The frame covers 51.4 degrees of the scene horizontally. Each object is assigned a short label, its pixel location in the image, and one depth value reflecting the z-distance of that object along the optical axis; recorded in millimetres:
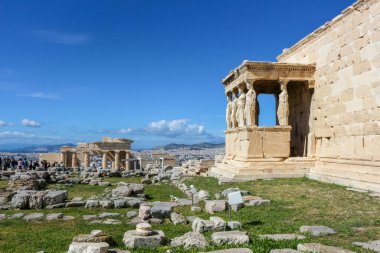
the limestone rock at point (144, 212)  9609
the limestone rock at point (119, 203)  12164
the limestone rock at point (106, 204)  12125
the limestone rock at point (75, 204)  12589
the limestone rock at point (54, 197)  12641
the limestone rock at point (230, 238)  6520
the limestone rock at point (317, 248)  5824
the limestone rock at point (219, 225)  7469
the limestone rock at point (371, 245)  6029
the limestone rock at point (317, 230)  7020
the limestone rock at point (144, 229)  6836
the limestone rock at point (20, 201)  12453
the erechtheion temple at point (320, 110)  13008
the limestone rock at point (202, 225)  7480
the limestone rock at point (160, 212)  9594
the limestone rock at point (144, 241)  6667
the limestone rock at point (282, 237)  6770
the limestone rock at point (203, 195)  12569
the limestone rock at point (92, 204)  12367
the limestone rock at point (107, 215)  10328
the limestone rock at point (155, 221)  9177
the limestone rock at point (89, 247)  5930
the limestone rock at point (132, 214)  10370
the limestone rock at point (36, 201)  12500
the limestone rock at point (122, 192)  14312
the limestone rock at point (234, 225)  7661
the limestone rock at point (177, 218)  8984
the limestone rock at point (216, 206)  10023
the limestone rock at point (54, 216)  10218
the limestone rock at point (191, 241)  6414
